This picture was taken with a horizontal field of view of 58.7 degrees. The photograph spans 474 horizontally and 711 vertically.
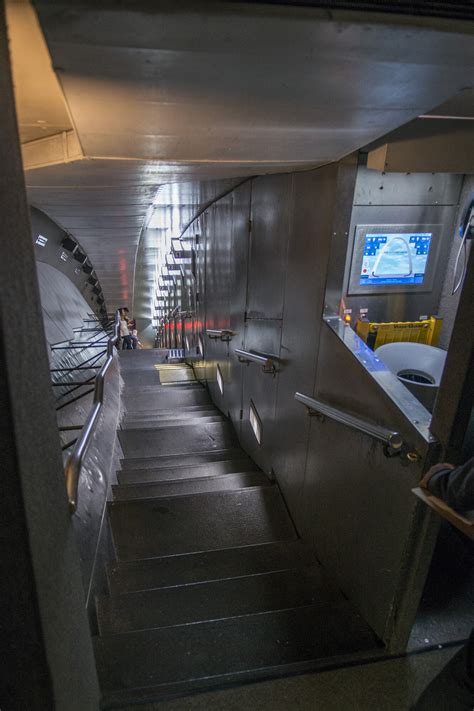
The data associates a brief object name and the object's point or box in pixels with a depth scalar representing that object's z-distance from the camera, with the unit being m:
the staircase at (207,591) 1.97
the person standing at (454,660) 1.42
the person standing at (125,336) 12.90
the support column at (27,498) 0.92
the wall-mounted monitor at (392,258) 2.90
